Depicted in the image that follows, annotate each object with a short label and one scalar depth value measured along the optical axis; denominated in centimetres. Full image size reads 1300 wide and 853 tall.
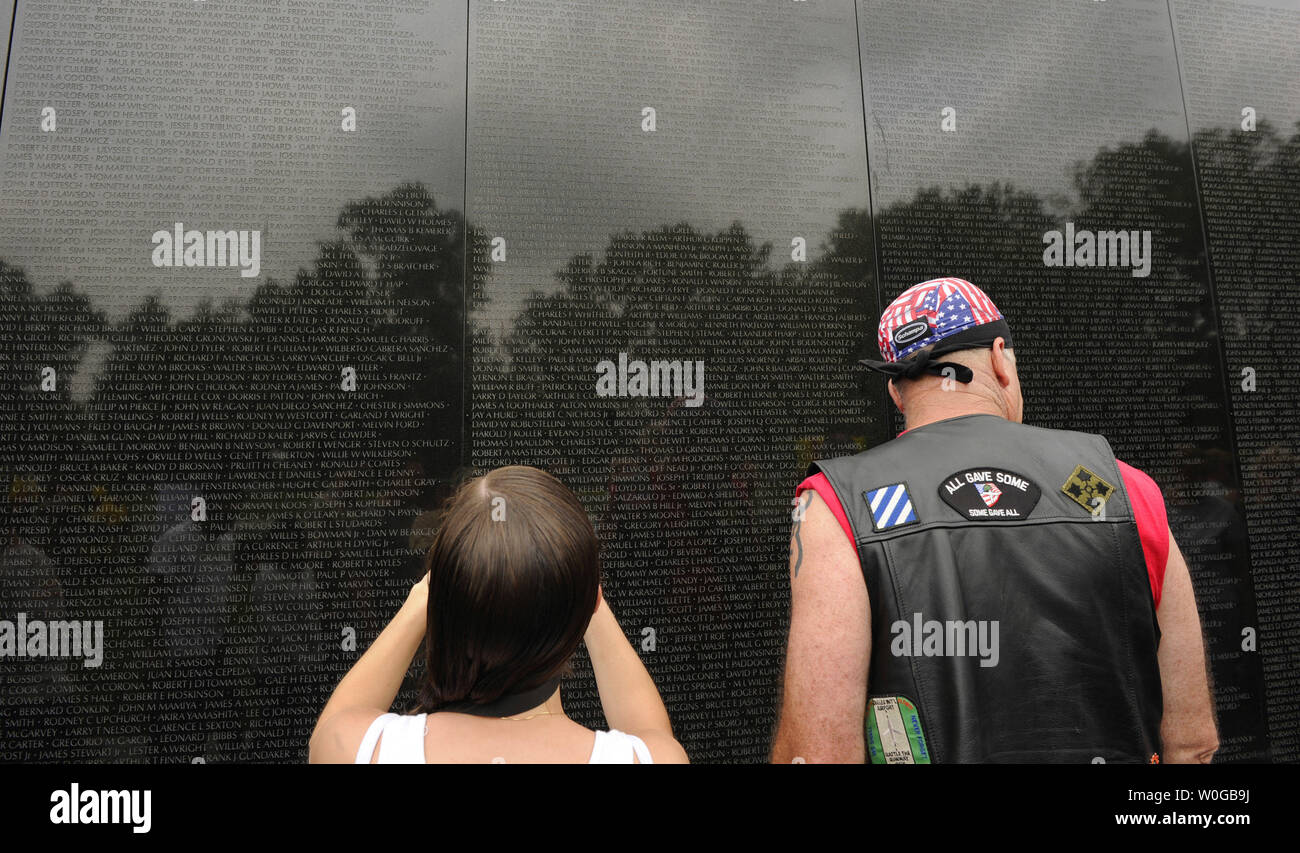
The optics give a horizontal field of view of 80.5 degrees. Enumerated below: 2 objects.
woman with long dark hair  154
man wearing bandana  198
